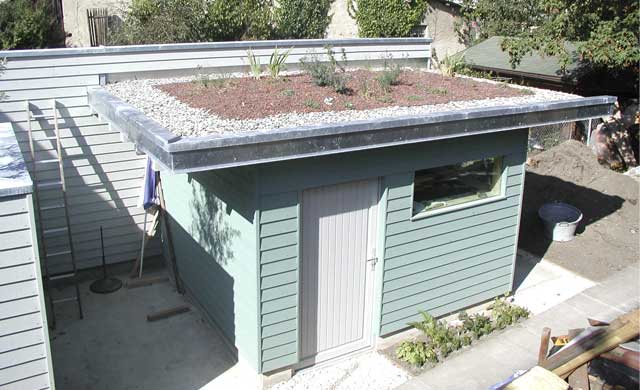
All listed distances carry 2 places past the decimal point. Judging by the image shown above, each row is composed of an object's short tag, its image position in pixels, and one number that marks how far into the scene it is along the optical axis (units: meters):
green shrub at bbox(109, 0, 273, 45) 17.44
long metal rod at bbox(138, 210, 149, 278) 9.44
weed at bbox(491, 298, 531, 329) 8.41
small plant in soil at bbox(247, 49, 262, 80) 9.22
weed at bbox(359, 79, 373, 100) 8.24
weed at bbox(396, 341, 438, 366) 7.54
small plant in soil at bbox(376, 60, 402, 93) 8.81
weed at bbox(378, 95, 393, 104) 8.03
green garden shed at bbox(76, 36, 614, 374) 6.32
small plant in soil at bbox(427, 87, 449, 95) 8.70
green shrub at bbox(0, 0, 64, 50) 16.14
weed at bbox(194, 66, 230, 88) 8.72
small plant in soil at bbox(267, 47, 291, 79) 9.18
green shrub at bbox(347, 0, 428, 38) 22.00
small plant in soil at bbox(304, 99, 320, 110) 7.43
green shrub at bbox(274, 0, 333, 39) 20.48
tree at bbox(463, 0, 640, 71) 12.08
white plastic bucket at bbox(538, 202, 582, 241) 11.23
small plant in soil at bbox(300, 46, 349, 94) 8.43
